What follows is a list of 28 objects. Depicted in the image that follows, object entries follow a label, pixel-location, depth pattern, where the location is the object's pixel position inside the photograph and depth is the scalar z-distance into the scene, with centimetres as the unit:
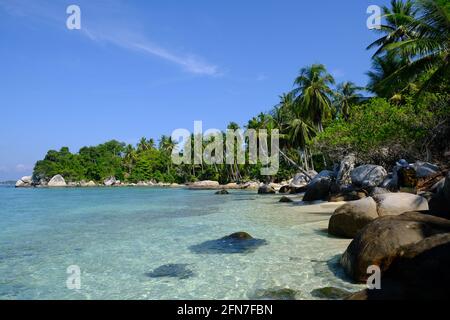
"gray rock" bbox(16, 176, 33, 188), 10054
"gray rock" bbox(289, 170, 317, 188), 3719
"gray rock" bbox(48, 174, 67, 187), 8872
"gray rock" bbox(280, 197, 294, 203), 2352
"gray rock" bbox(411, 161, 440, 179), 1603
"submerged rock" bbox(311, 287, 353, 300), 509
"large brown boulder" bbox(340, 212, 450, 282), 541
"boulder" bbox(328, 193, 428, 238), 857
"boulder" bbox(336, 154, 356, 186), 2300
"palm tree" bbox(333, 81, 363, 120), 3951
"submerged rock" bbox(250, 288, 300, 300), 526
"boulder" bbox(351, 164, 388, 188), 1845
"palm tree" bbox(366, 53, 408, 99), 2718
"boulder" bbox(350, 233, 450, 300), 421
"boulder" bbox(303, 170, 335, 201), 2200
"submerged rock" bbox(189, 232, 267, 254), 856
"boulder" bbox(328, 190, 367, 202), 1803
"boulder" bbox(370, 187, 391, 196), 1601
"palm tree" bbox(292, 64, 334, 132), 3681
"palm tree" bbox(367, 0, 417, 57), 2764
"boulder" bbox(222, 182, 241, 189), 6071
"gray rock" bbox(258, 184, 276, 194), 3848
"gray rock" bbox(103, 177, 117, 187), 9018
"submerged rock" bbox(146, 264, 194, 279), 662
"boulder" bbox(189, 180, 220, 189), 6550
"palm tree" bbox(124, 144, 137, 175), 9381
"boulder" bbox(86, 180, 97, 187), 9056
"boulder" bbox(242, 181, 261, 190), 5778
